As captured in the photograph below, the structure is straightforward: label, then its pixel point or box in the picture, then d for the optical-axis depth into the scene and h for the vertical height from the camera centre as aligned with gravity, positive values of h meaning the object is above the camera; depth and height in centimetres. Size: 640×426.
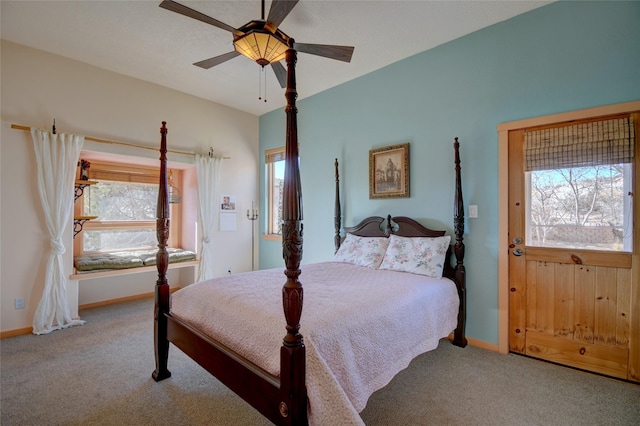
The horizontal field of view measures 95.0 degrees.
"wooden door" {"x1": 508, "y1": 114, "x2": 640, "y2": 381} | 220 -73
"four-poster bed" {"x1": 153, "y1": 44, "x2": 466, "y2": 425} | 128 -67
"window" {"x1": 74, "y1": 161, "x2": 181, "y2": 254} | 423 +6
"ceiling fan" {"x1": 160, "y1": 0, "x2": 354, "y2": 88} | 186 +125
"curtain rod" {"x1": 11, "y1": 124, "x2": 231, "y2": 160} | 309 +89
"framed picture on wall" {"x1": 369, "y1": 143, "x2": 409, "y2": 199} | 335 +48
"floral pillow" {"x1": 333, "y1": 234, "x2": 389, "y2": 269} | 317 -44
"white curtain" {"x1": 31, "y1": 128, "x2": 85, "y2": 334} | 317 +7
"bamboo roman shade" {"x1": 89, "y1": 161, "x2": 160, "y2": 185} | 424 +61
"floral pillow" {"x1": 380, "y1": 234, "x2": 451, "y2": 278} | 274 -43
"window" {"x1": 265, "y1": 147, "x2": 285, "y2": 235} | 517 +40
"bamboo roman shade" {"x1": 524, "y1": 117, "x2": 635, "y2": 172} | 220 +54
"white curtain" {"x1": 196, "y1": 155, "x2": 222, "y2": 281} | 455 +15
